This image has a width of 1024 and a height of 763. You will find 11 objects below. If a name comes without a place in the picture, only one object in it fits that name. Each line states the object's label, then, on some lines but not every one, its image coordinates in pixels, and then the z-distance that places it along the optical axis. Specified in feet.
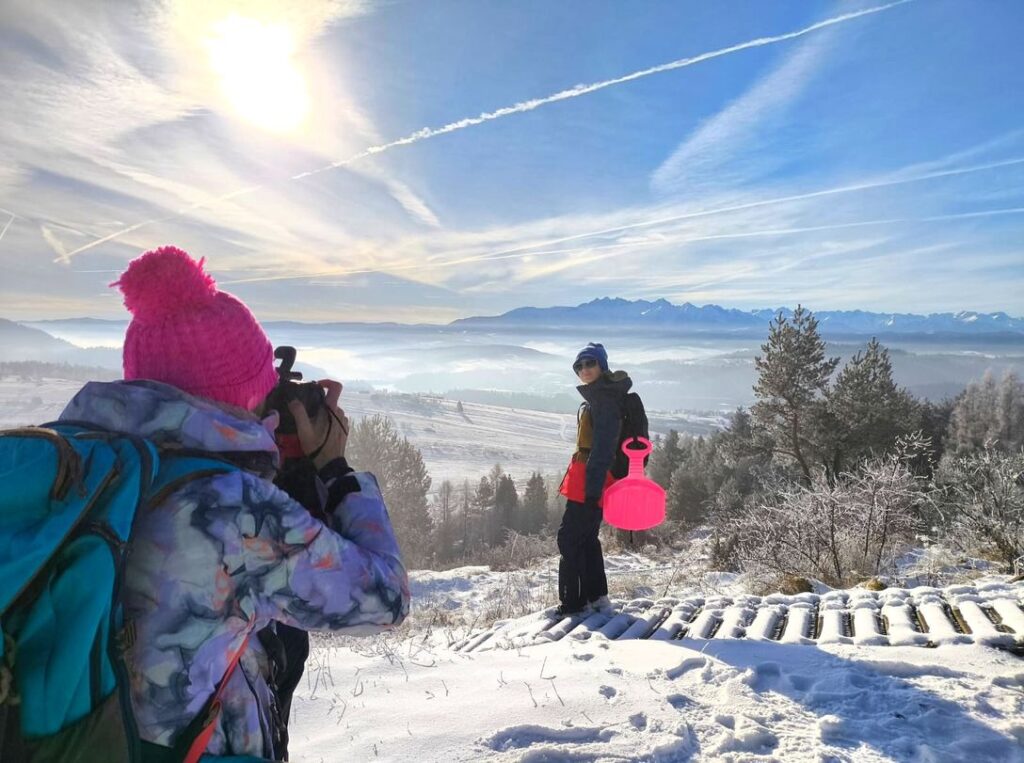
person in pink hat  4.98
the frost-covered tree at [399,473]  132.77
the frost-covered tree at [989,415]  142.20
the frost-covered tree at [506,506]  180.86
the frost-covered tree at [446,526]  160.15
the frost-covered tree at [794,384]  94.43
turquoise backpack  4.16
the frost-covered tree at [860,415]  96.53
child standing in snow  20.72
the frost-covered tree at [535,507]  182.19
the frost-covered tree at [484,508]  177.17
